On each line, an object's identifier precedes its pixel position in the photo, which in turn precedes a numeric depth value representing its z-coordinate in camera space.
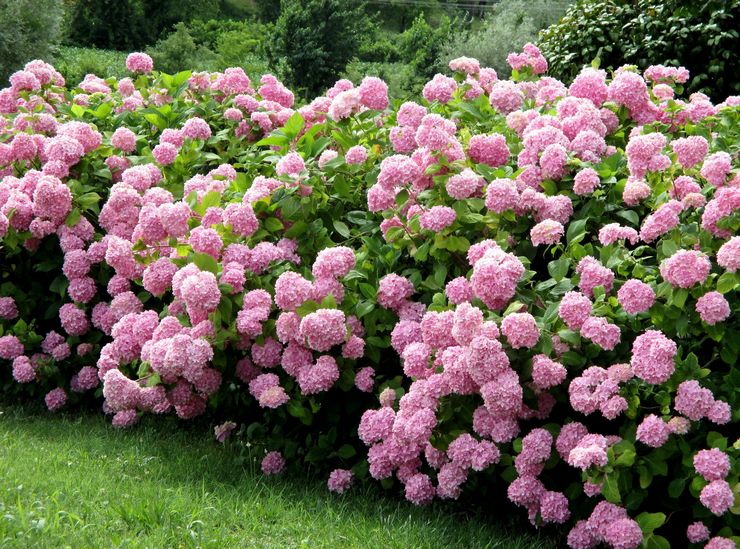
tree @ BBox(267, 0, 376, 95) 26.38
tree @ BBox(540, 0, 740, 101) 8.07
